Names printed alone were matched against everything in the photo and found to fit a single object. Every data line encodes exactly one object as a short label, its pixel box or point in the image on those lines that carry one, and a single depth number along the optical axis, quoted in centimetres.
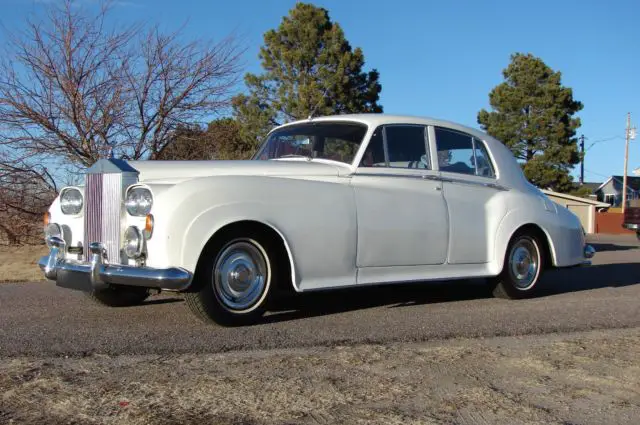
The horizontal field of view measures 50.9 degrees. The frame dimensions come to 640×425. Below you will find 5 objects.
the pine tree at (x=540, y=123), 3897
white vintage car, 482
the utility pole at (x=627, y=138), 4864
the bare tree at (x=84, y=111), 1080
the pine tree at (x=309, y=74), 2373
